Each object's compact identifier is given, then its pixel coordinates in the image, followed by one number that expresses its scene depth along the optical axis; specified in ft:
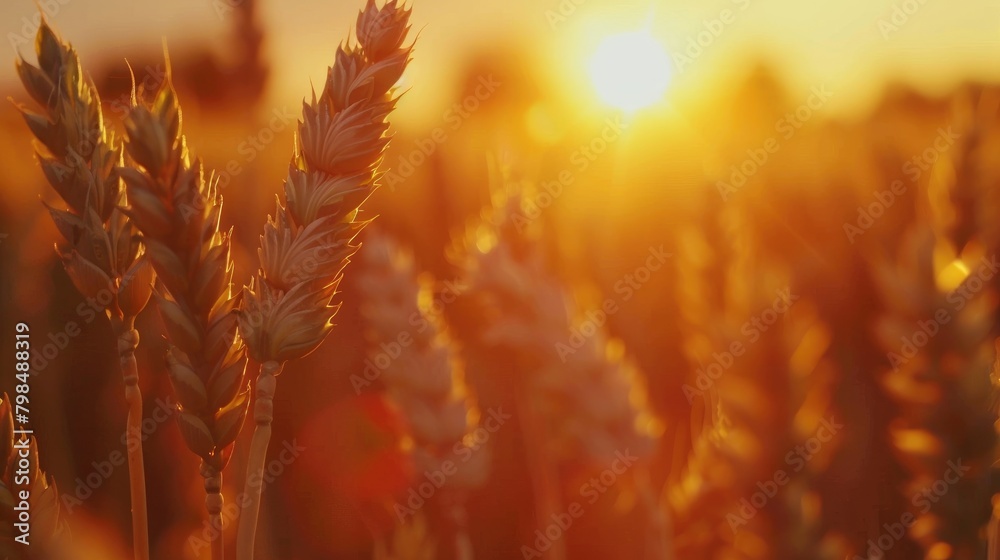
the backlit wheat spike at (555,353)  1.63
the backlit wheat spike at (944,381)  1.52
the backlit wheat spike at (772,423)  1.43
